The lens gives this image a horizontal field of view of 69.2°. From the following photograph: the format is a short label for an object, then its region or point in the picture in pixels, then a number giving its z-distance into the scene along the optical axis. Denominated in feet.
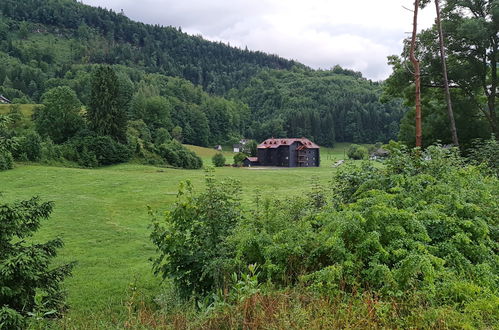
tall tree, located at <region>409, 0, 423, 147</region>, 43.33
